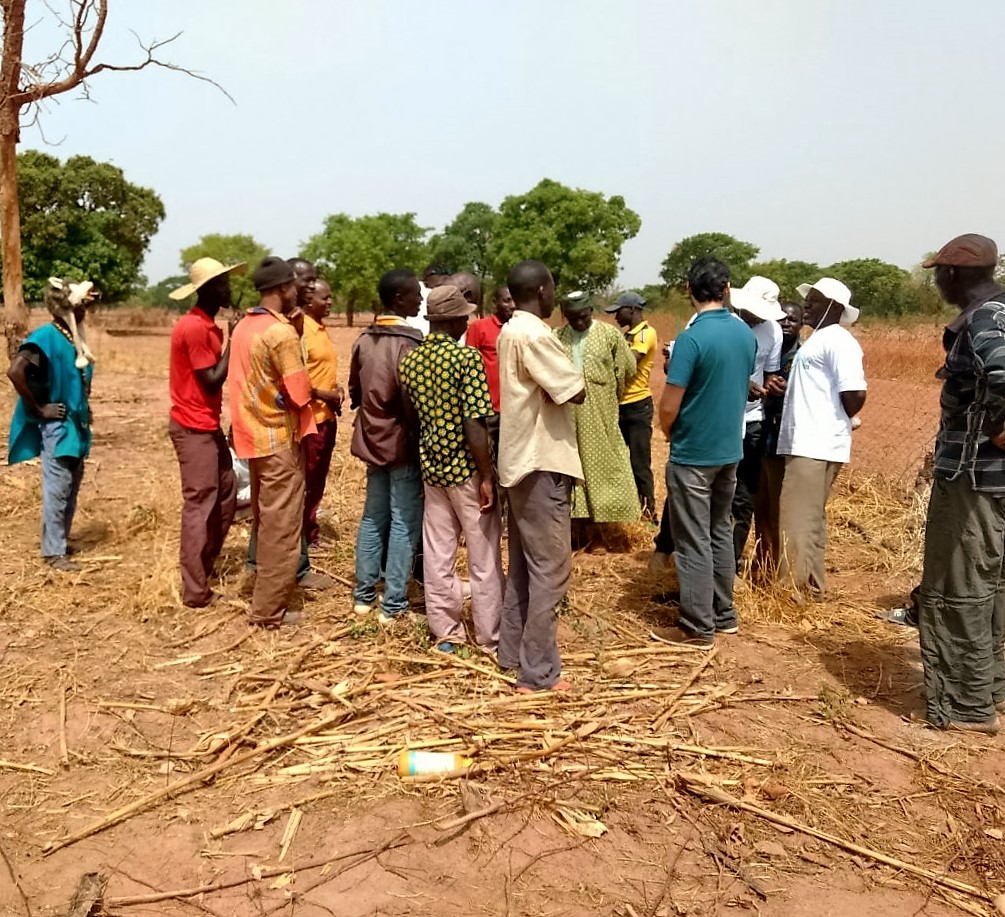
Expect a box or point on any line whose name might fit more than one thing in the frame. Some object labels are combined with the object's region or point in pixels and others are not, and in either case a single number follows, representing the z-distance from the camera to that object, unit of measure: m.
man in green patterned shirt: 4.10
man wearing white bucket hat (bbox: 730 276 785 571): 5.19
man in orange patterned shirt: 4.40
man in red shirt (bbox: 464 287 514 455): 5.92
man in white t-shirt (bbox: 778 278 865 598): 4.86
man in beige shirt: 3.71
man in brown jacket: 4.53
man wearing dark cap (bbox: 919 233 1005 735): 3.46
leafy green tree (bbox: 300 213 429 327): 52.25
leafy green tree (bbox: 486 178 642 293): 46.94
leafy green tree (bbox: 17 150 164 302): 30.06
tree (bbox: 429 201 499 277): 56.72
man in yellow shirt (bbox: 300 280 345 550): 5.29
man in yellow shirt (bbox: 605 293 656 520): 6.83
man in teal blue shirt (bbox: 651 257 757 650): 4.31
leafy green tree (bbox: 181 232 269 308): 72.38
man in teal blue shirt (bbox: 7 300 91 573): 5.30
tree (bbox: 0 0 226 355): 7.39
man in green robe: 5.97
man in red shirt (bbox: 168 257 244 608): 4.76
